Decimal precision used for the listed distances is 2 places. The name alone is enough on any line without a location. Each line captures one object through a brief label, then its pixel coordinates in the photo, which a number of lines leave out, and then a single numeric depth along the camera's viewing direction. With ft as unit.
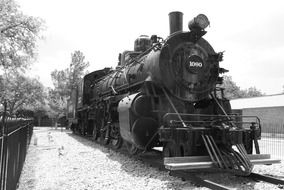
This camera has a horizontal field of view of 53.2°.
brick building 86.43
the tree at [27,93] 153.17
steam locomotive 20.47
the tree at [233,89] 243.44
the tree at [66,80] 125.52
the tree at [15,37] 69.41
